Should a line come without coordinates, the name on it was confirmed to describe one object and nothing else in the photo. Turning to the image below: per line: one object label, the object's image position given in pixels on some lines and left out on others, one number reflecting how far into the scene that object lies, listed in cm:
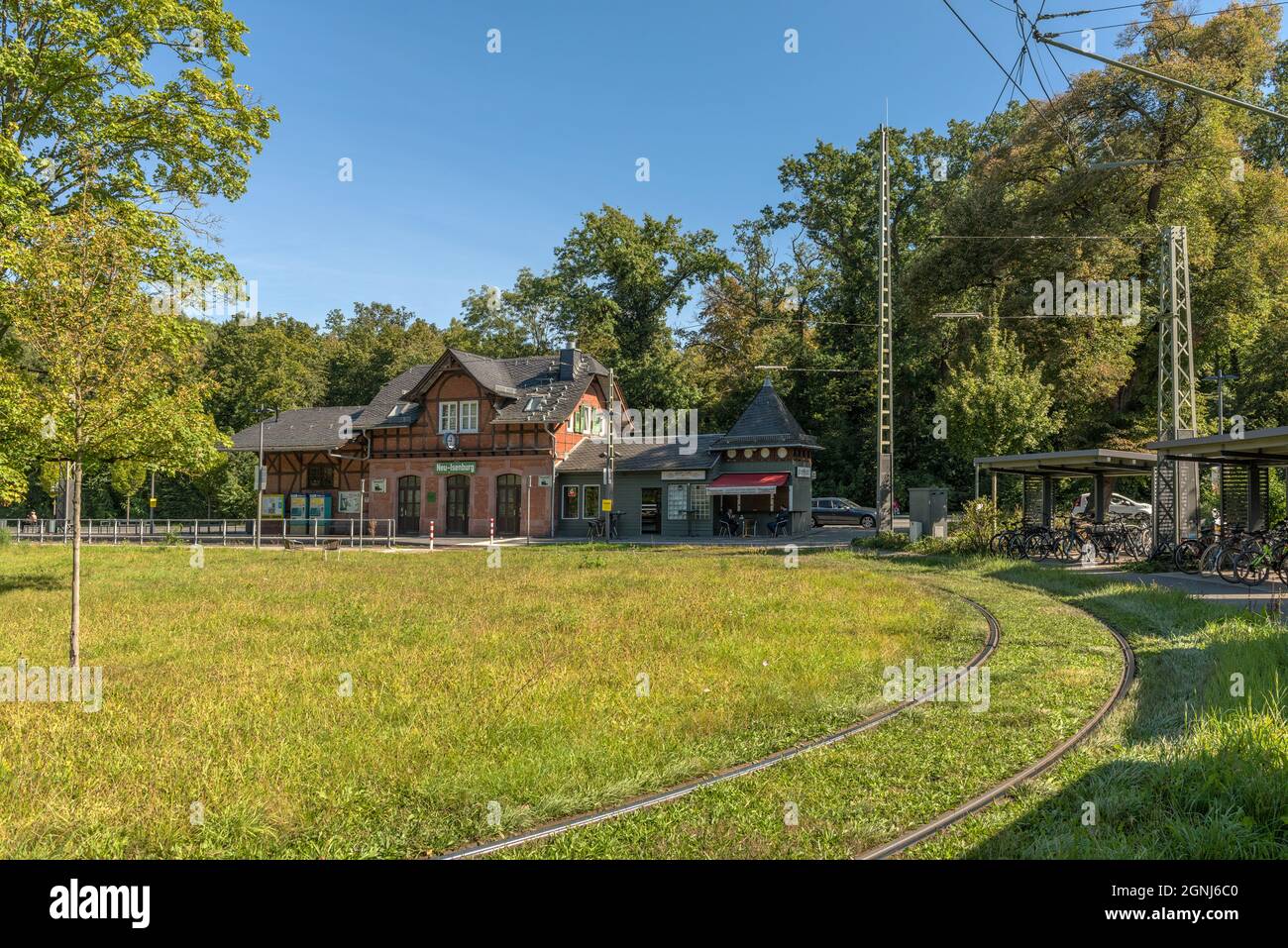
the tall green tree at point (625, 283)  5431
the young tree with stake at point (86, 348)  883
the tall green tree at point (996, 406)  2748
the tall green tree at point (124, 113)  1611
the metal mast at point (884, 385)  2702
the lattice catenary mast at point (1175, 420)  1892
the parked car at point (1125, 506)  3639
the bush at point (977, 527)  2339
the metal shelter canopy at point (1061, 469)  2064
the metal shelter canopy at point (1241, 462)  1557
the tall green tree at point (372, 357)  6538
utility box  2619
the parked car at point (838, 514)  4247
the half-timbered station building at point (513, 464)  3800
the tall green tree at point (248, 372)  5753
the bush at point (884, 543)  2534
